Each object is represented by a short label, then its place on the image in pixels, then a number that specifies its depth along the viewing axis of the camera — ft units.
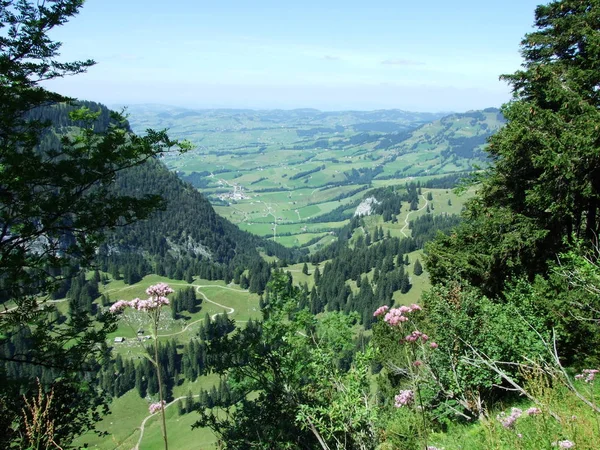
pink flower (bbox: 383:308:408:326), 26.17
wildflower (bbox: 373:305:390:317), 30.52
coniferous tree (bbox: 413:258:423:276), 536.91
